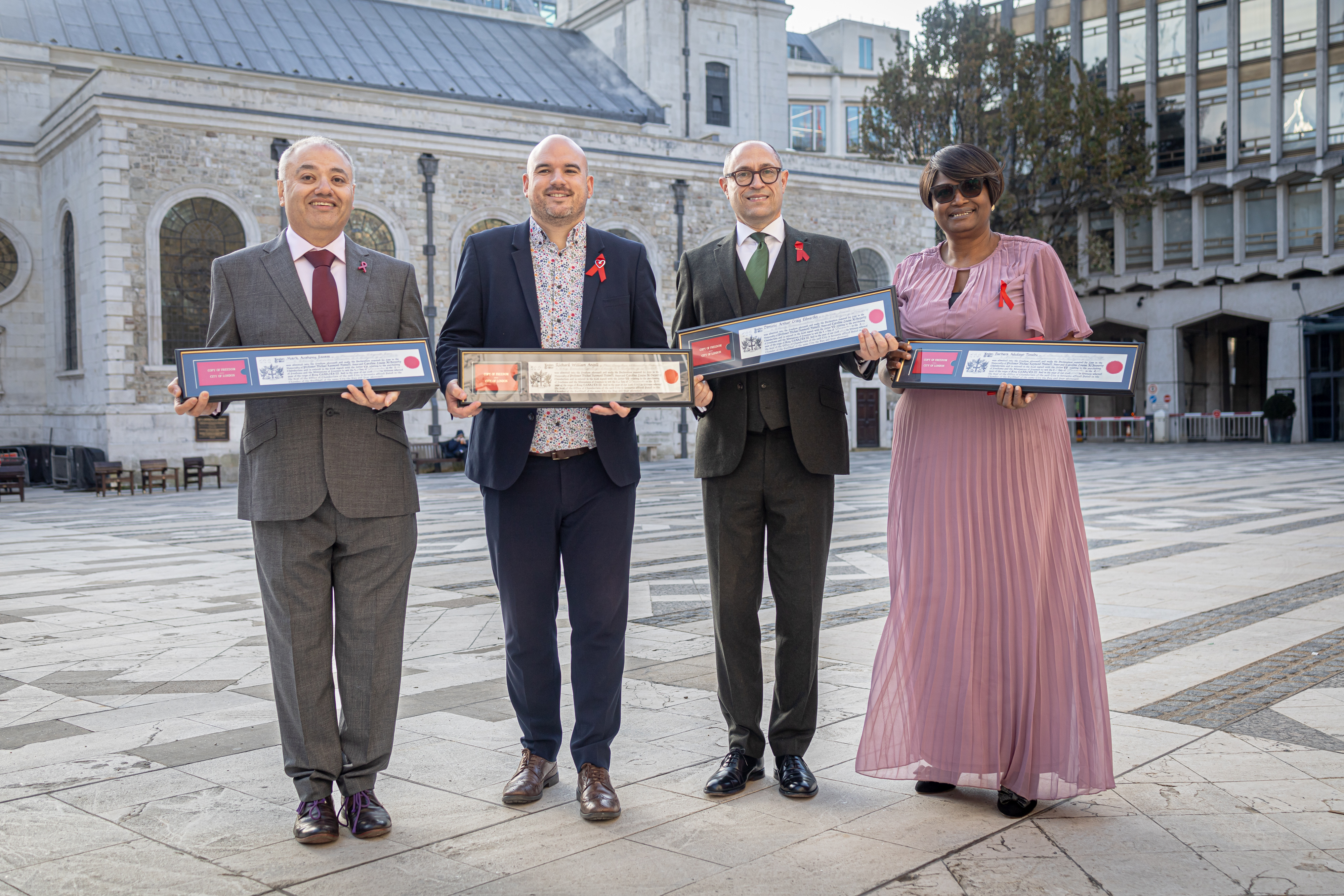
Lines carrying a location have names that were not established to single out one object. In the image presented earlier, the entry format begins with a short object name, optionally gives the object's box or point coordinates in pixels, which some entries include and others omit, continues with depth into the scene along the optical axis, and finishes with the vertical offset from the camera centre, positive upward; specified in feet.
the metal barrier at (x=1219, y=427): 123.44 -1.22
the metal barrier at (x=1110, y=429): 126.62 -1.26
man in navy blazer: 11.85 -0.45
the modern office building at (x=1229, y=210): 117.29 +23.49
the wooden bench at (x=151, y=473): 65.46 -2.32
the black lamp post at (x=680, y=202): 91.86 +18.99
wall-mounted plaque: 71.67 +0.29
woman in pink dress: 11.34 -1.65
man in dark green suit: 12.33 -0.51
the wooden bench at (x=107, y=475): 64.08 -2.35
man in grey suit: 11.02 -0.67
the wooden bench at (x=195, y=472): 67.15 -2.40
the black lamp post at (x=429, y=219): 80.12 +15.69
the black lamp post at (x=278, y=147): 74.02 +19.53
